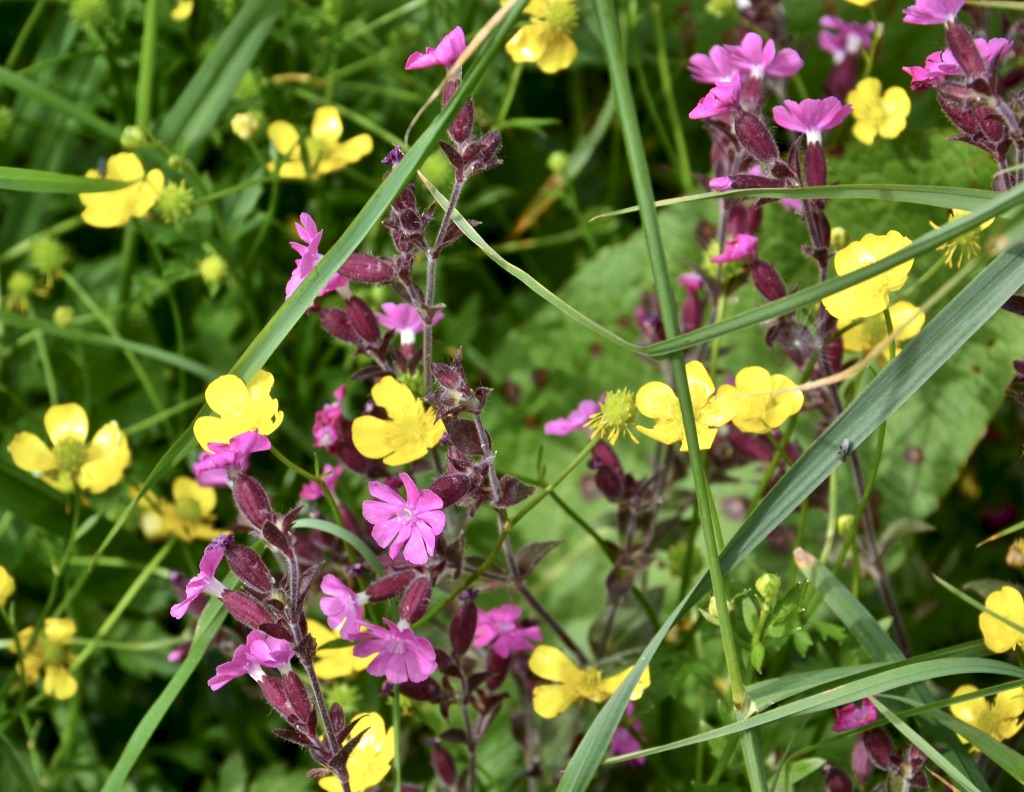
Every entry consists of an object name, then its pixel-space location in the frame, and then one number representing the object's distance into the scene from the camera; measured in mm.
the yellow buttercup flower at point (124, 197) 594
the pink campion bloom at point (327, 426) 541
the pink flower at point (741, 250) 527
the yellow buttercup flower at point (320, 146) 634
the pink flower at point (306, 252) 502
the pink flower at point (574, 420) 554
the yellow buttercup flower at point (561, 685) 529
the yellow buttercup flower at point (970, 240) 509
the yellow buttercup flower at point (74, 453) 590
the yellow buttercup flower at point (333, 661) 529
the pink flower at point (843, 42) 651
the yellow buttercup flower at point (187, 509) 608
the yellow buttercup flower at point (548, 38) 591
